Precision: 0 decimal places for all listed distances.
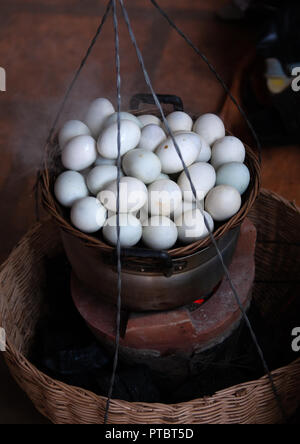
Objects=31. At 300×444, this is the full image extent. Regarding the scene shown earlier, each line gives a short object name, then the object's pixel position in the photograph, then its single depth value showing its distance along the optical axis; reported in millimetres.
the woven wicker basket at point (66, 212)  1088
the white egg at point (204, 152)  1331
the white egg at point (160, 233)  1130
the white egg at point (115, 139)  1212
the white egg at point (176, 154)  1224
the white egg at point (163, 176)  1267
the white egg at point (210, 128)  1389
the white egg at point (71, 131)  1343
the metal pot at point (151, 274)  1118
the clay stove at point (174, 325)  1298
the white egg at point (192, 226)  1154
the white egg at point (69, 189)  1229
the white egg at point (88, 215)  1143
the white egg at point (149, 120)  1429
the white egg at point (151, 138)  1302
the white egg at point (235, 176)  1256
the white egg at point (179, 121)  1380
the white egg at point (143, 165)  1192
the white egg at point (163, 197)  1184
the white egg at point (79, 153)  1255
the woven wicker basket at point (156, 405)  1167
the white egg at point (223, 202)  1180
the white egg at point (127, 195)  1142
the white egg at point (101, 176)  1217
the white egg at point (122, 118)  1317
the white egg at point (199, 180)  1226
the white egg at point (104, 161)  1281
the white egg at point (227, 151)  1326
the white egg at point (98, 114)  1380
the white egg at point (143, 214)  1216
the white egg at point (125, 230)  1114
